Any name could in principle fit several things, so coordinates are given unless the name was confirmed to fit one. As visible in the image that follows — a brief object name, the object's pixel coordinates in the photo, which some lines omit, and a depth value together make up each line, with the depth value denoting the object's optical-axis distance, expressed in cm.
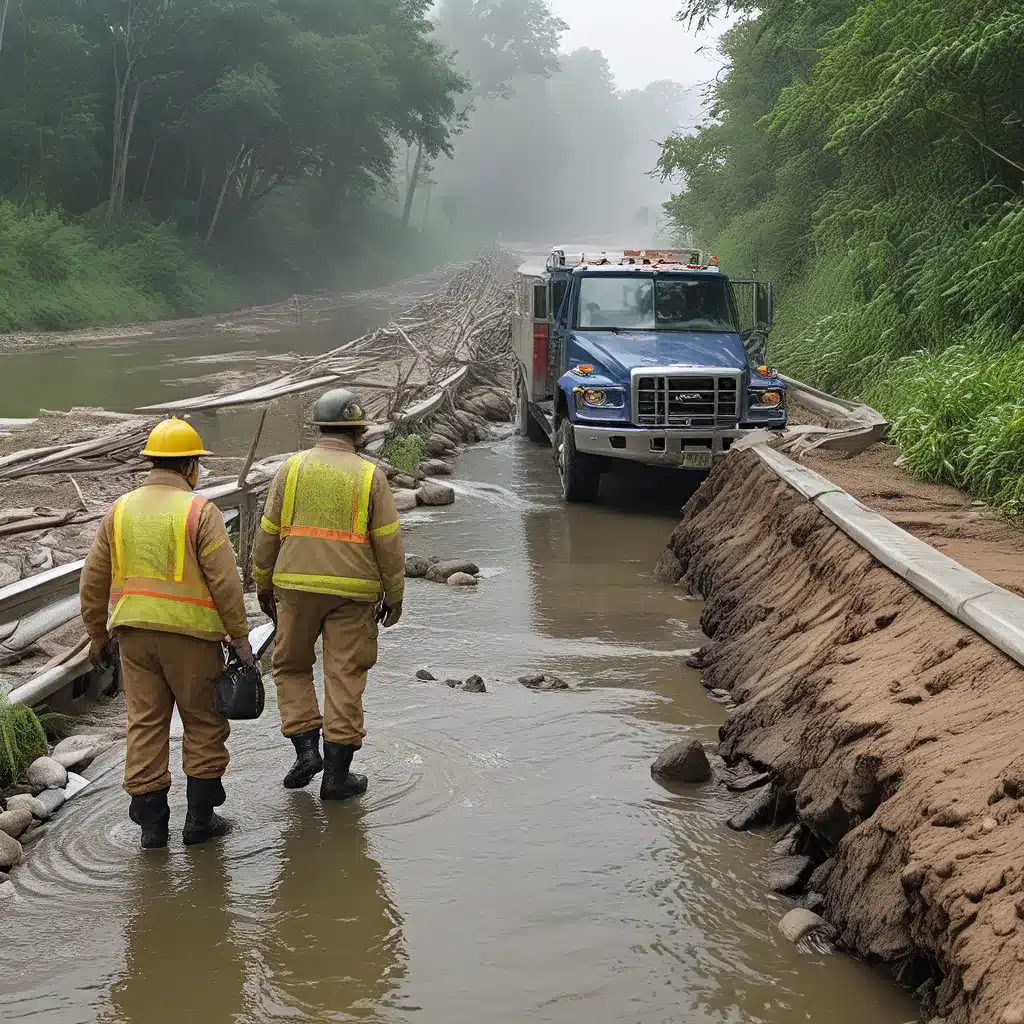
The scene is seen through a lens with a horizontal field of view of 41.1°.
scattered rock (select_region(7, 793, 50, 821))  632
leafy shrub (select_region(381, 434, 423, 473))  1625
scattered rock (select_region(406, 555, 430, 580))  1159
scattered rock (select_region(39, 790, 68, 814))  642
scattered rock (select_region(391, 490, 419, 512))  1460
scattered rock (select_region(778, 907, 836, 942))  513
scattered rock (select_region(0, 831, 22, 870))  577
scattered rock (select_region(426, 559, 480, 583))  1148
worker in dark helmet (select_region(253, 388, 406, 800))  634
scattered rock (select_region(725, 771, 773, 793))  675
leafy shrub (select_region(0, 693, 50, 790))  660
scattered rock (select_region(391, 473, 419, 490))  1541
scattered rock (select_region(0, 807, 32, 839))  608
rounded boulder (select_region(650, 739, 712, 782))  689
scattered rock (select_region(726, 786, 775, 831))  633
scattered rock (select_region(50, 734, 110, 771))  701
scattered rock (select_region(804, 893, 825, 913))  534
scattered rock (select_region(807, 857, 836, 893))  544
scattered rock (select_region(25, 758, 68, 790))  663
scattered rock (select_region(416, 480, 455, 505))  1481
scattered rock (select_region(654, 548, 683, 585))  1159
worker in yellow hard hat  578
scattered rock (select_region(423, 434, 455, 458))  1777
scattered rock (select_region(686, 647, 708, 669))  902
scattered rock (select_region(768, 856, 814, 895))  563
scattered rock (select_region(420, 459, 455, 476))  1653
